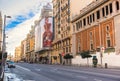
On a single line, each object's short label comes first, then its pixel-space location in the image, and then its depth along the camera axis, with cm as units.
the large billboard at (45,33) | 5846
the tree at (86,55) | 2925
